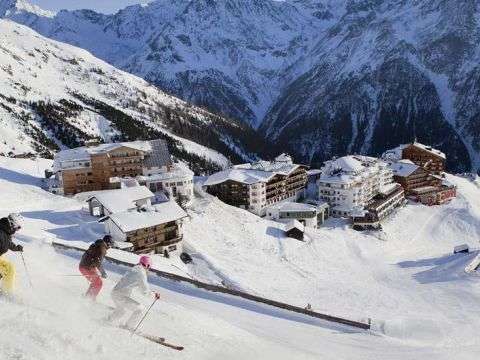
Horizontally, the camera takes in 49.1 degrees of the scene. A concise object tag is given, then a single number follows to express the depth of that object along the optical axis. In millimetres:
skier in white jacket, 14383
